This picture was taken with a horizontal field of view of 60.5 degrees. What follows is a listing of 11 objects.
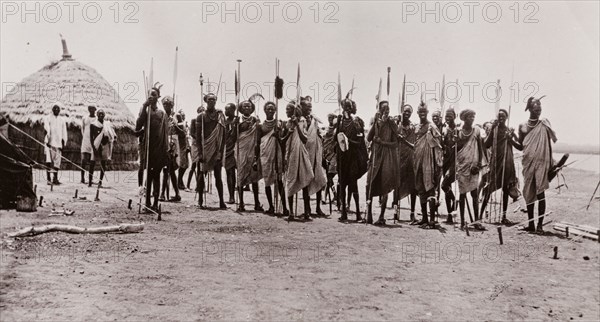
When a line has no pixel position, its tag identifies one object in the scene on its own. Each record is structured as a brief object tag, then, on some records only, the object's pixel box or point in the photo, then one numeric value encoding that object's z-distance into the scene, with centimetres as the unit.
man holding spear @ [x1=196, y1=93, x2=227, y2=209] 977
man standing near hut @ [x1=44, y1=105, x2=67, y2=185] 1313
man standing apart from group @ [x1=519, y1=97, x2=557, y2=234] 839
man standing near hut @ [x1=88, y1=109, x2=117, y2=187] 1249
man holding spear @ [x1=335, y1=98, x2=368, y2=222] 894
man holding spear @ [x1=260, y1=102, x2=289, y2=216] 920
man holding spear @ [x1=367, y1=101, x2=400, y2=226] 859
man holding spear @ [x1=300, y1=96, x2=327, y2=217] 898
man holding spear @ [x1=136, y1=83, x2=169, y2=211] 870
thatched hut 1773
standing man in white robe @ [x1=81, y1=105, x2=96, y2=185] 1270
